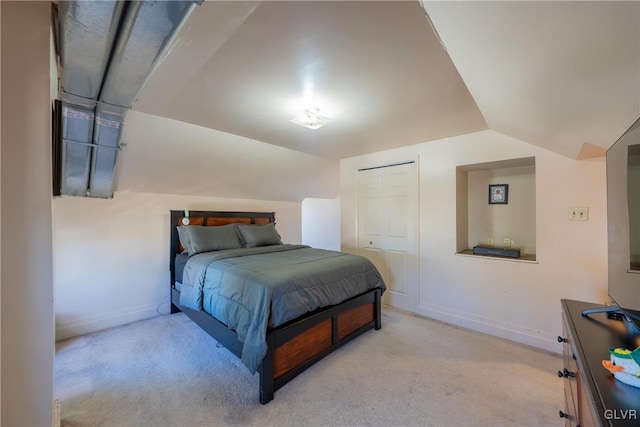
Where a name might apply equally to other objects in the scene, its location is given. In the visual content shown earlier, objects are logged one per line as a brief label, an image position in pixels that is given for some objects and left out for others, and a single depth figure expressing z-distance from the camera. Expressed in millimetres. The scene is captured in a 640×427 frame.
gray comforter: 1783
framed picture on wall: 2986
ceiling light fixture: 2033
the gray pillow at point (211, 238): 2988
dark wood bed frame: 1771
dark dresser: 675
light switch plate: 2193
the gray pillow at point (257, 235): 3443
